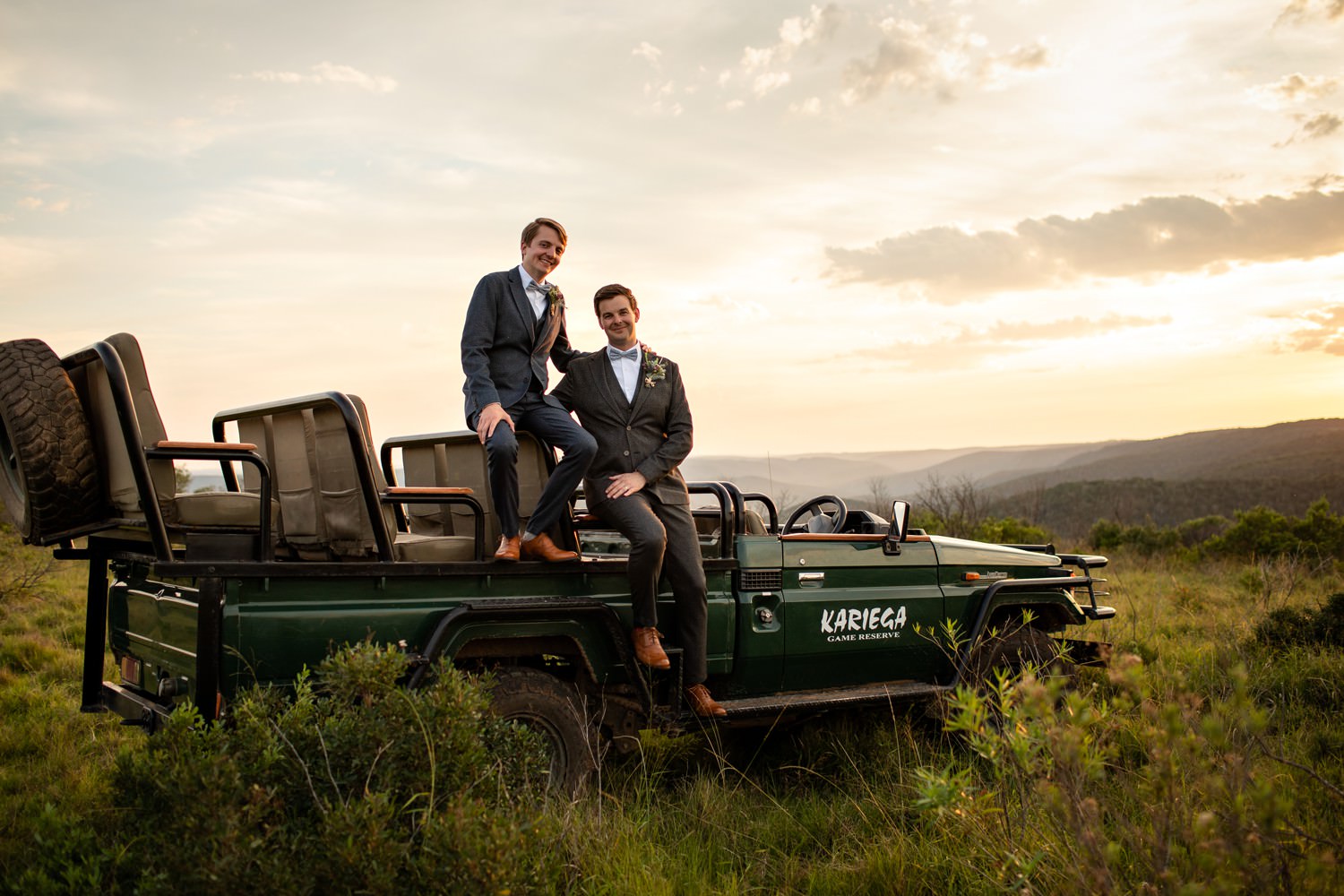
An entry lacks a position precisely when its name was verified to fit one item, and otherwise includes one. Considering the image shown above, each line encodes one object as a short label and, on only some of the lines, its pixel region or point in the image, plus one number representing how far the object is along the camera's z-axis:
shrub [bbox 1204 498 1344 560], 18.80
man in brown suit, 5.12
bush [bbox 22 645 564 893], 3.03
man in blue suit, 4.84
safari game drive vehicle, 4.24
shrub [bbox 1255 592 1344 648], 8.91
